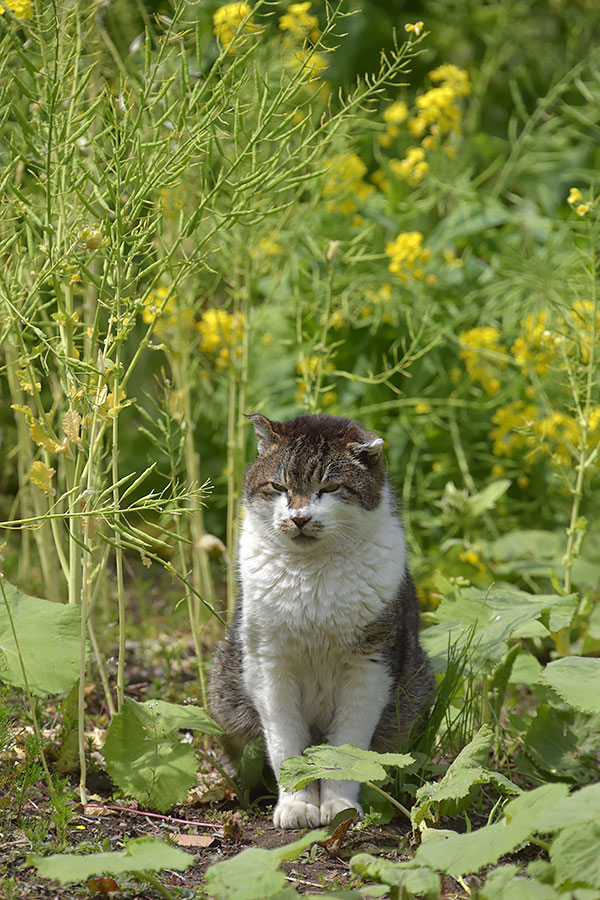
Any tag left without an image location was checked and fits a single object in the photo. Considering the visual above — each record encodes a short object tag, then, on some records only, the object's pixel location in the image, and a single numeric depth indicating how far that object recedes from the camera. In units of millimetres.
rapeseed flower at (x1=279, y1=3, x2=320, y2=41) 6355
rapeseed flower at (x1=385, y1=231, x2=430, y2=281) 7566
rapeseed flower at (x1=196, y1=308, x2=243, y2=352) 7110
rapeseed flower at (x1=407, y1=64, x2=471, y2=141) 7937
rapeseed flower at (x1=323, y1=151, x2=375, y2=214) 7098
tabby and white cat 4621
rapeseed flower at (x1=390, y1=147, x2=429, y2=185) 7848
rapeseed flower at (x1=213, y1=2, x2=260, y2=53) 5732
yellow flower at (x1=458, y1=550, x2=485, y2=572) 7426
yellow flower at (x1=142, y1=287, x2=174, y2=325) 4695
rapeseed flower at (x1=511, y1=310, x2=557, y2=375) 7426
